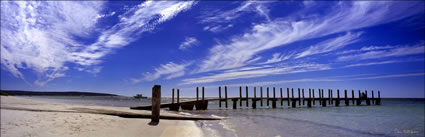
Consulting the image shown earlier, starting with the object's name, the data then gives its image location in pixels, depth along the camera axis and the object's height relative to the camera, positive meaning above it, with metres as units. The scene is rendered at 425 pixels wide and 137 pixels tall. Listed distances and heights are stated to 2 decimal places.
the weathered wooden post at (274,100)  33.69 -3.36
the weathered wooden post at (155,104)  9.64 -1.06
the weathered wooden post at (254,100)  31.88 -3.15
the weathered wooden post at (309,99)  38.76 -3.74
